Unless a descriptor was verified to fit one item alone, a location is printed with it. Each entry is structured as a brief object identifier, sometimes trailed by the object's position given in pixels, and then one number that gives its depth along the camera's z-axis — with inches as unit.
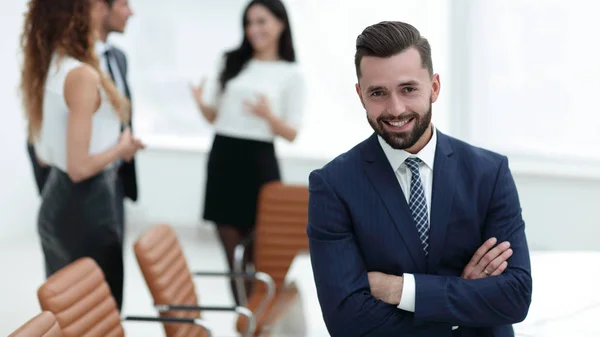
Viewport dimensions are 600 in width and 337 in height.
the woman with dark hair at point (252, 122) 165.5
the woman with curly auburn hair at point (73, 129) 121.4
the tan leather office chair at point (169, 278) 117.1
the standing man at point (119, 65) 134.2
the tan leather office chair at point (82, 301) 96.7
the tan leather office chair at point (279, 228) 149.8
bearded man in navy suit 76.3
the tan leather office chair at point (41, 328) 81.1
